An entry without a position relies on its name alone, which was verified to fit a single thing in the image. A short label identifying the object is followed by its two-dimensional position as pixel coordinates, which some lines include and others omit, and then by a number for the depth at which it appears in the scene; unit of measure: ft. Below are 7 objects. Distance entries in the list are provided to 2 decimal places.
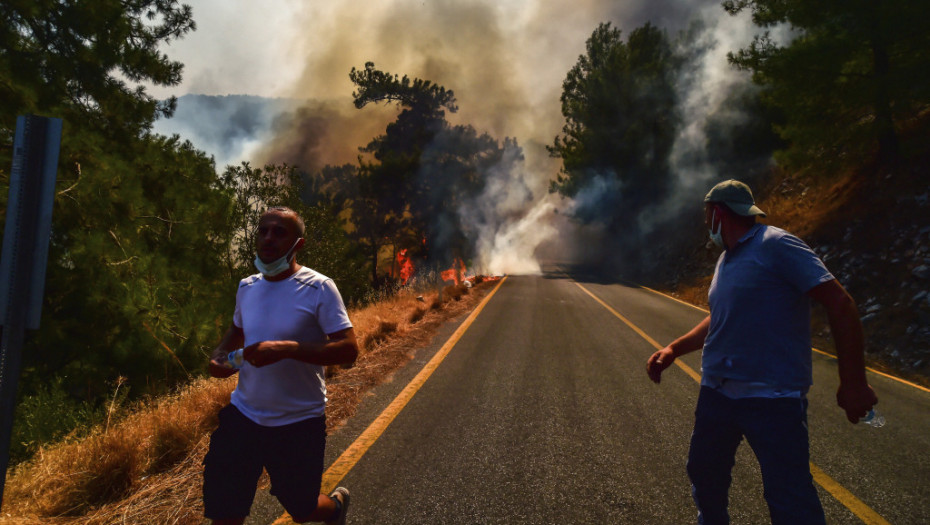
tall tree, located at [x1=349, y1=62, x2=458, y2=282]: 121.60
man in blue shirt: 6.44
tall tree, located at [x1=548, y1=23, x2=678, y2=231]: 95.40
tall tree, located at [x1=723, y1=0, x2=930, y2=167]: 37.96
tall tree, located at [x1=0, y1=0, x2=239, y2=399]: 20.62
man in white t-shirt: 7.16
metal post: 5.72
